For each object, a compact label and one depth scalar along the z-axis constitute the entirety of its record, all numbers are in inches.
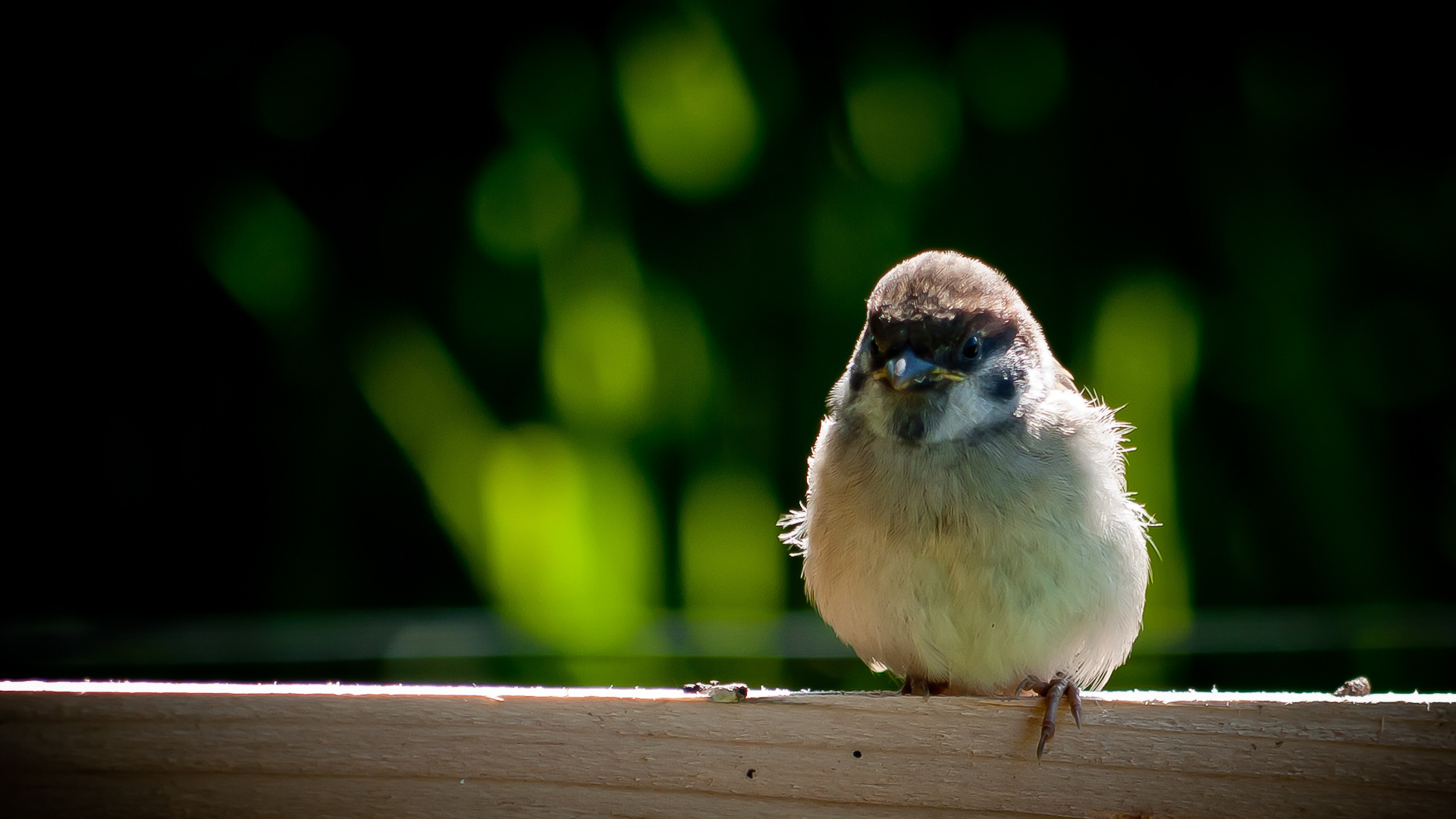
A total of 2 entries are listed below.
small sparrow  100.4
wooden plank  98.5
